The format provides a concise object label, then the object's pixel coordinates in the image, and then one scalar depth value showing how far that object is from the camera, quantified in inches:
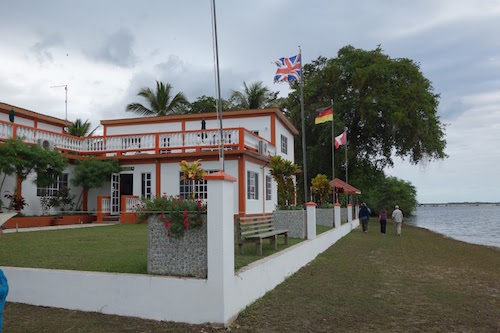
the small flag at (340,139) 1029.6
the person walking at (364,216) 944.3
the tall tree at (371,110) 1270.9
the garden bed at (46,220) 608.9
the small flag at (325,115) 824.9
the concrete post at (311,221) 513.0
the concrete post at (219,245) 222.4
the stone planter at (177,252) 238.2
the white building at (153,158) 751.1
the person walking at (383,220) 906.7
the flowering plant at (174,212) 239.9
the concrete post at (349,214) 1022.0
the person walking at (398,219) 904.9
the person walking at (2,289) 135.6
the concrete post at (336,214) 774.2
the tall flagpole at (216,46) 345.4
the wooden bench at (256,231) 358.9
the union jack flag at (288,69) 582.9
